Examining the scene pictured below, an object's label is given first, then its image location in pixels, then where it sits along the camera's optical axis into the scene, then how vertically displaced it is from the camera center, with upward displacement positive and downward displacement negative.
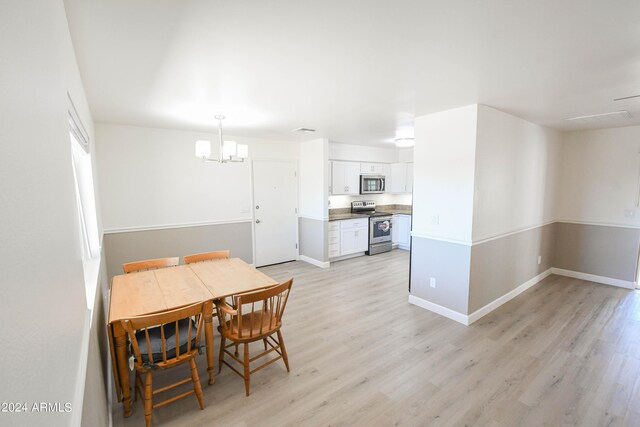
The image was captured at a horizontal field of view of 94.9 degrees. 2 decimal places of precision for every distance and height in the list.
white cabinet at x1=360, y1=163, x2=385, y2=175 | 6.64 +0.32
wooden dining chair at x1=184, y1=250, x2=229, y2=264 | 3.39 -0.86
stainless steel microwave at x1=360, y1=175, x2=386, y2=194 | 6.59 -0.05
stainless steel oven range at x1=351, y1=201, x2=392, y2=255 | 6.48 -1.03
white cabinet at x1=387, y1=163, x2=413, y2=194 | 7.08 +0.09
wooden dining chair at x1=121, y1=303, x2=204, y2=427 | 1.91 -1.16
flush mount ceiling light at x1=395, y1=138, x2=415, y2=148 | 4.98 +0.68
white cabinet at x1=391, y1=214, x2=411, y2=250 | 6.97 -1.17
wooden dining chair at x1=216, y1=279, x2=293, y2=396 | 2.27 -1.19
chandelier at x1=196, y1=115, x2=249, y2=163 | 3.18 +0.39
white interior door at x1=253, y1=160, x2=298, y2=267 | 5.41 -0.53
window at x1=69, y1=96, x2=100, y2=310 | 2.21 -0.14
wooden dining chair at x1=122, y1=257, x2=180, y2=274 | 3.11 -0.87
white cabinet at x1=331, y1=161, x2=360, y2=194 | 6.11 +0.11
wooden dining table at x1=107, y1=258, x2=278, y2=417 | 2.04 -0.89
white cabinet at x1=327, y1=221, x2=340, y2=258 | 5.83 -1.13
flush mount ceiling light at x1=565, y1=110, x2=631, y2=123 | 3.45 +0.77
